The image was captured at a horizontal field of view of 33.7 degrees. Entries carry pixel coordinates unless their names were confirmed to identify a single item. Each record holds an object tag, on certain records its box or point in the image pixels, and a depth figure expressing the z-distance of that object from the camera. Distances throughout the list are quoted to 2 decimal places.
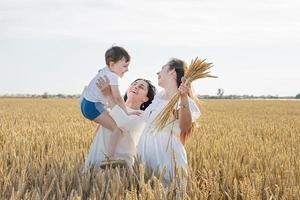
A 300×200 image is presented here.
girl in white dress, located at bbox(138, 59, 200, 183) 3.94
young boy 4.30
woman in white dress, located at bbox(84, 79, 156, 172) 4.32
